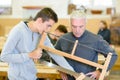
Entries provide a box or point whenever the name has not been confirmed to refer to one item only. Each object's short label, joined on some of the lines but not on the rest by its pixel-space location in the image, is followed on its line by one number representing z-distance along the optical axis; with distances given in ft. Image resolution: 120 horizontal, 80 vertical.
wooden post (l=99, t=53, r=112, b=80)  10.63
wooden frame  10.65
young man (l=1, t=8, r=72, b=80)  10.68
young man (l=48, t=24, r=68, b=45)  18.92
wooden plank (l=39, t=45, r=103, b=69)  10.89
